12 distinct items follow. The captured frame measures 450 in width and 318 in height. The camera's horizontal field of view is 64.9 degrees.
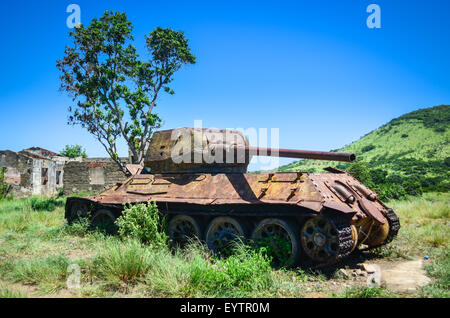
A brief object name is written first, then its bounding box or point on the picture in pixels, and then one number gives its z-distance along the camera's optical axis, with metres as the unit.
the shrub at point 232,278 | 4.82
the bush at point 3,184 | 21.30
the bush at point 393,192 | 17.41
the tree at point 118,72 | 13.83
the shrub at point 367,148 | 54.35
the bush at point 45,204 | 14.64
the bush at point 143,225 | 7.32
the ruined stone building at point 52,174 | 19.22
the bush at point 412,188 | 19.31
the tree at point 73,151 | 47.33
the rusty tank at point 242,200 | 6.14
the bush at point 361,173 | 18.16
